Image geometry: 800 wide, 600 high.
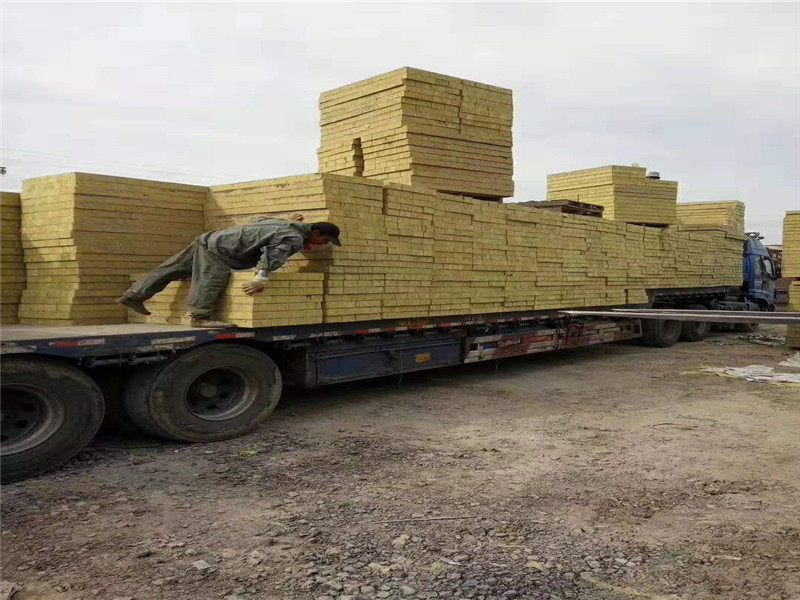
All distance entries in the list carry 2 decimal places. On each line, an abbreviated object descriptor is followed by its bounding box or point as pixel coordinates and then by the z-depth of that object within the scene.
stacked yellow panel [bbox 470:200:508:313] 9.23
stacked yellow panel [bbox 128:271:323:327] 6.56
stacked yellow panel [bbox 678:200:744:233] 19.92
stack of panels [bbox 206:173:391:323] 7.34
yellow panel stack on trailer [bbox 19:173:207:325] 7.16
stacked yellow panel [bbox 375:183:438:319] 8.02
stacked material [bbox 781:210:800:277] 15.64
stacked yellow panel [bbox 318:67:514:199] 8.84
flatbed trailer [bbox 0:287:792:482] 5.23
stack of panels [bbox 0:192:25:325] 7.45
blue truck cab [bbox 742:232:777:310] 18.64
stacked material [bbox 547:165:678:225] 14.59
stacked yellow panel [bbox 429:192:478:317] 8.66
